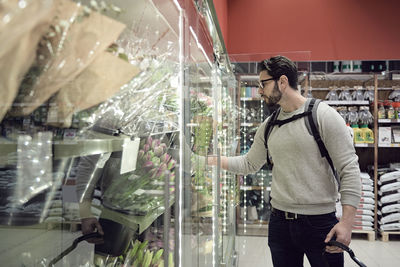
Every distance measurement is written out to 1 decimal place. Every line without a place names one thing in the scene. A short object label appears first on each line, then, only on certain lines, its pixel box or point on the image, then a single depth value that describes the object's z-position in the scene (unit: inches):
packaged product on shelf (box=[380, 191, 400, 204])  172.7
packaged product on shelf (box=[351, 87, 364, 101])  183.6
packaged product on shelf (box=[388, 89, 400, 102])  184.2
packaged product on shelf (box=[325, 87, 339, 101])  185.4
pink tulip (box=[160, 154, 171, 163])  45.7
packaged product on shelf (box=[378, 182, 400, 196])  173.5
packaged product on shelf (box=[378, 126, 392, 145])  179.8
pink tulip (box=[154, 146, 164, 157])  45.1
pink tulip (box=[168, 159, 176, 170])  46.3
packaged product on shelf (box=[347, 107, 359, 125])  182.5
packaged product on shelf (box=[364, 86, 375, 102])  182.9
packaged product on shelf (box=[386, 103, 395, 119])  178.4
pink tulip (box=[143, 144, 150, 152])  43.2
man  67.5
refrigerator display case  21.3
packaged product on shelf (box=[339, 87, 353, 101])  184.1
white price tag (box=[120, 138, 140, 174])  37.1
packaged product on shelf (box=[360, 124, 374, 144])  179.9
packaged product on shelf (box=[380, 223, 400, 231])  171.2
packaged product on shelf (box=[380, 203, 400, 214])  172.2
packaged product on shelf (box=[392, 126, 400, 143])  179.0
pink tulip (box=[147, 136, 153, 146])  44.1
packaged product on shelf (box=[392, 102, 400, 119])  177.5
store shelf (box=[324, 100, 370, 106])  180.5
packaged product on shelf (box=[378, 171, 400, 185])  174.2
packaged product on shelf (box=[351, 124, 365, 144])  179.8
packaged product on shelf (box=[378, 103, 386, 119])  179.3
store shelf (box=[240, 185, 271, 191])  179.5
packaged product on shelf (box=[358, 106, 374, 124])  182.2
